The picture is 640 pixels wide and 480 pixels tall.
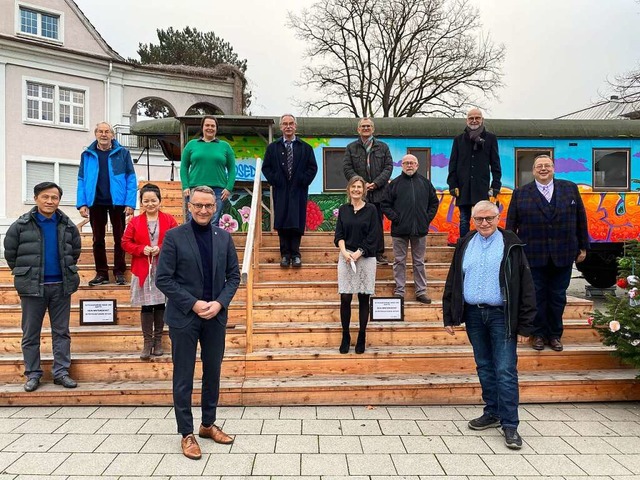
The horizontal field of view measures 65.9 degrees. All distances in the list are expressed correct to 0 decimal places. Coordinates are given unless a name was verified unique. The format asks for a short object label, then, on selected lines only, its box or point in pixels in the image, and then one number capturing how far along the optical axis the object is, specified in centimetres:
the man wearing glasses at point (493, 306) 374
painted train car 882
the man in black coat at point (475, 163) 620
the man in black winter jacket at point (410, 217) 566
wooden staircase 449
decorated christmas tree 441
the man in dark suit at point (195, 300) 346
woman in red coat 464
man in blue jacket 558
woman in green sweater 596
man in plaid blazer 474
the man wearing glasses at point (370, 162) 608
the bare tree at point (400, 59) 2845
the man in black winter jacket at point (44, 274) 435
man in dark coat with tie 620
